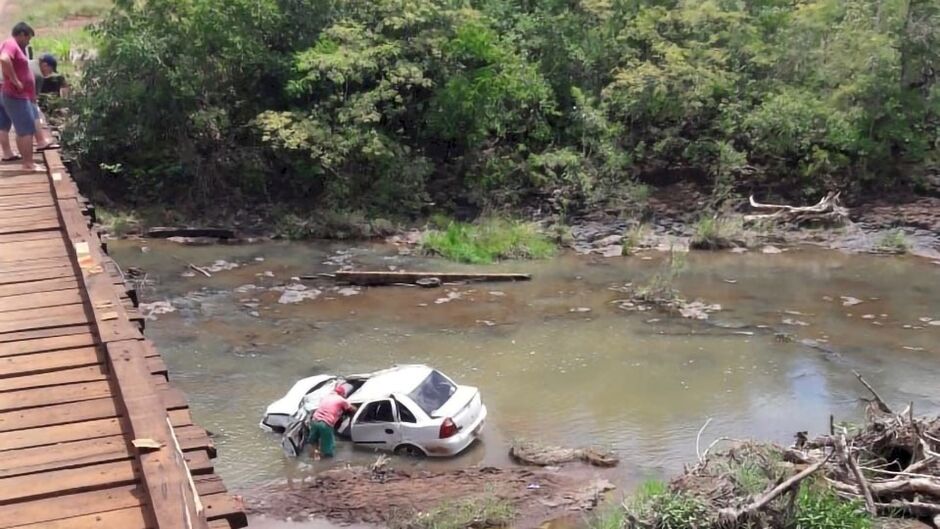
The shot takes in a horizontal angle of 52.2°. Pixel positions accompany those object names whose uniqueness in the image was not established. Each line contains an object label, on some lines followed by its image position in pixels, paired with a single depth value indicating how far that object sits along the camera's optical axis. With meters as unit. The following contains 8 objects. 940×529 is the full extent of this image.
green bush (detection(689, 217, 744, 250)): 27.73
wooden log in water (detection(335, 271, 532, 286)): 24.50
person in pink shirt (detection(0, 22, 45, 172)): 10.75
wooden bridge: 4.64
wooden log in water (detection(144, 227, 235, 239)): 28.86
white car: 14.83
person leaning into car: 14.79
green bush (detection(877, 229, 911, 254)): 26.98
